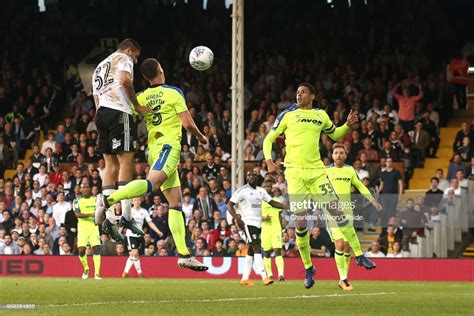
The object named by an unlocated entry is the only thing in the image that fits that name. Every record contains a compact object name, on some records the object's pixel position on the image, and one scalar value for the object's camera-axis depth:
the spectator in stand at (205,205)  27.33
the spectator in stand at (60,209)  28.66
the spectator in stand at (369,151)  26.75
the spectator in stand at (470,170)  25.28
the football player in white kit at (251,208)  22.23
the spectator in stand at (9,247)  28.49
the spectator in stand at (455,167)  25.59
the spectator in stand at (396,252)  25.28
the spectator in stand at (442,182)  25.70
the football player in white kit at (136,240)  26.17
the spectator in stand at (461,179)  24.89
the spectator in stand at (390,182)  25.81
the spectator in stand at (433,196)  24.69
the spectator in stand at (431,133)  27.78
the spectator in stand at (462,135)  26.72
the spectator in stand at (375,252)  25.16
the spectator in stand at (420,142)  27.61
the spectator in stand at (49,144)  30.86
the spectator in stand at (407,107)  27.98
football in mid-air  16.22
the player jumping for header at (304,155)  16.67
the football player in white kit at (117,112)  14.01
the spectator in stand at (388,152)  26.83
